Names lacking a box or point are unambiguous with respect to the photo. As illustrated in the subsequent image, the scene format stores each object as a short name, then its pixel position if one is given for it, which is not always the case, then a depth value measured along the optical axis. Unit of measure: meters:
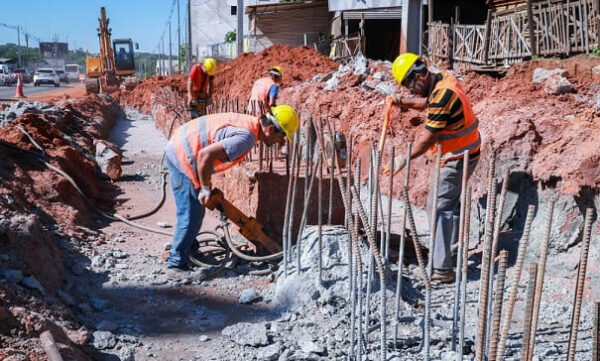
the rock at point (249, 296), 4.25
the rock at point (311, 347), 3.34
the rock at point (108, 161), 8.06
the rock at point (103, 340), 3.42
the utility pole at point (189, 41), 23.75
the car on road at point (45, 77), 38.16
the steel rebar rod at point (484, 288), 2.13
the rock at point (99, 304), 4.02
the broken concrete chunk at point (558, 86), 7.81
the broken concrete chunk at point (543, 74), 8.86
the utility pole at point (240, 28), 18.44
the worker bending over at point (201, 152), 4.09
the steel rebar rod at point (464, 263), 2.91
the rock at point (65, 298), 3.87
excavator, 23.06
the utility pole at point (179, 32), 31.56
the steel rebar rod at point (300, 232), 4.06
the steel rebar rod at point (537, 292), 1.99
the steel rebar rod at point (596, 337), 1.90
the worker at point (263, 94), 7.27
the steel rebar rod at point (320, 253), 3.90
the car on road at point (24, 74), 43.50
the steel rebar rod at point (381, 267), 2.77
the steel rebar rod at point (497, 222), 2.57
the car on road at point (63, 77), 48.91
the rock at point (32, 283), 3.54
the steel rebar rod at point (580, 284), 2.10
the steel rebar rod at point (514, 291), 1.99
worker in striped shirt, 4.22
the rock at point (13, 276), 3.47
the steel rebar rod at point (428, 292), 2.92
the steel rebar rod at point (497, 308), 2.00
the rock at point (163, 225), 6.08
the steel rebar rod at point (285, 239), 4.27
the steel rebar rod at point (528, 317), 1.90
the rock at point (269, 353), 3.32
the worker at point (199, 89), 9.49
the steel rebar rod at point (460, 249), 2.96
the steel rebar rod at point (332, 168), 3.75
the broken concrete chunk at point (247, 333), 3.49
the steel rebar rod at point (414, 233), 2.88
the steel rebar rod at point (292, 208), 4.19
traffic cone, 23.96
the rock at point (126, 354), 3.30
